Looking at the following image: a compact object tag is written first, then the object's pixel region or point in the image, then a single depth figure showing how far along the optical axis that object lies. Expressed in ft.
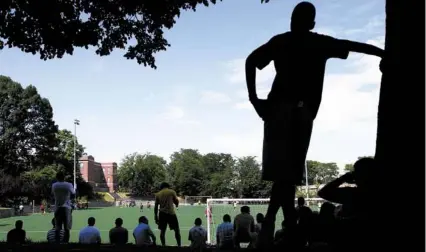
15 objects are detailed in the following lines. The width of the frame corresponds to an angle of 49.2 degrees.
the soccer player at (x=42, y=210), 185.16
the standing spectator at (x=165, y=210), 33.71
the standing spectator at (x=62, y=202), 29.94
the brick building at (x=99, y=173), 389.80
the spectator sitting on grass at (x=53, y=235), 30.83
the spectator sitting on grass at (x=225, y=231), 31.73
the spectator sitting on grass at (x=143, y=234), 32.04
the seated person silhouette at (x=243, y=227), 28.76
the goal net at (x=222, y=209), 73.20
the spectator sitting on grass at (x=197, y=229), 32.81
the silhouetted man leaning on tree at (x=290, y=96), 11.19
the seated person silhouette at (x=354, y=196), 9.95
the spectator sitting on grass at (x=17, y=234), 26.71
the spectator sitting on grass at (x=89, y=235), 31.22
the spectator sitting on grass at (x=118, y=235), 31.80
